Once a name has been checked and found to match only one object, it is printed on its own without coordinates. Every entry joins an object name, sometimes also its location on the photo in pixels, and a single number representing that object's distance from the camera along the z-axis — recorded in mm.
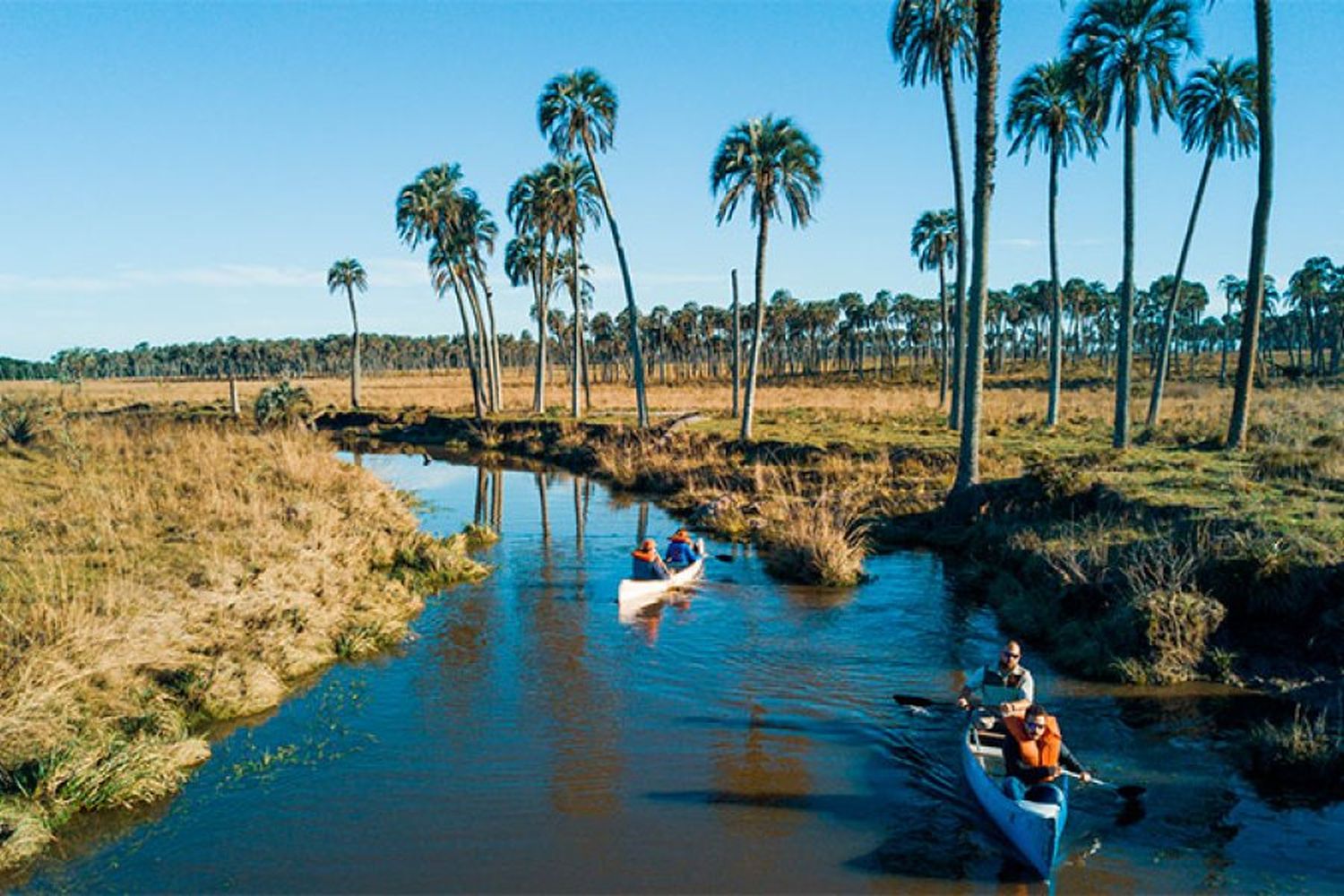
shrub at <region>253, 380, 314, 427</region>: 42250
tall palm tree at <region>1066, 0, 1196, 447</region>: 25906
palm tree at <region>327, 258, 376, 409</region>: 69562
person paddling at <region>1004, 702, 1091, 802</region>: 8914
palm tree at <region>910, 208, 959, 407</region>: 49569
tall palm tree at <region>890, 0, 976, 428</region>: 24938
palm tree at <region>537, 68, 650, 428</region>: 40094
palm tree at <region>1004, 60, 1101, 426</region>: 32500
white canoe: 17234
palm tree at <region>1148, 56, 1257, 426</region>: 30250
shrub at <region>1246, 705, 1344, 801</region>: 9773
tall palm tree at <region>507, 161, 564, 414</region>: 47469
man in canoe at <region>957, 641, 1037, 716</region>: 10758
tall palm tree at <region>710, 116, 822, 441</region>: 34281
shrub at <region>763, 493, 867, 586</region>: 19094
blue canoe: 8133
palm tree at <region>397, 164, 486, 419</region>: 52312
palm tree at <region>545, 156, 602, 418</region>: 46281
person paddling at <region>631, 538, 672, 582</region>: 18031
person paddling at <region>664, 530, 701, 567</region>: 19266
